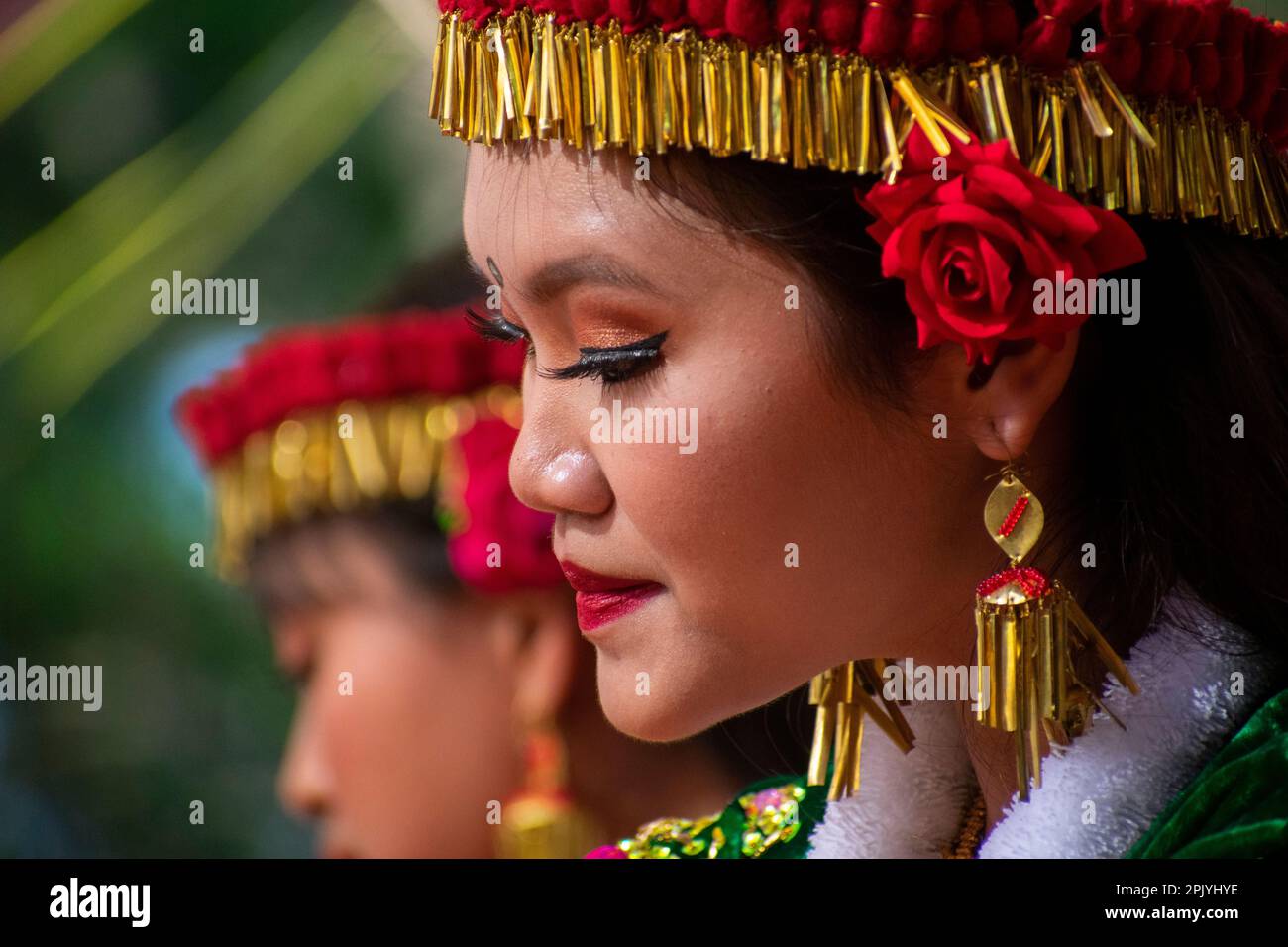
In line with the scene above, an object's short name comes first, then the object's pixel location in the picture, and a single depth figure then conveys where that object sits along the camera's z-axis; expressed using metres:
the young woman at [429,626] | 1.98
